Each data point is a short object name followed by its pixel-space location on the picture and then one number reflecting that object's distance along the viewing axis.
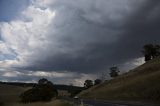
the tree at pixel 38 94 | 26.81
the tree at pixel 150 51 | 51.50
